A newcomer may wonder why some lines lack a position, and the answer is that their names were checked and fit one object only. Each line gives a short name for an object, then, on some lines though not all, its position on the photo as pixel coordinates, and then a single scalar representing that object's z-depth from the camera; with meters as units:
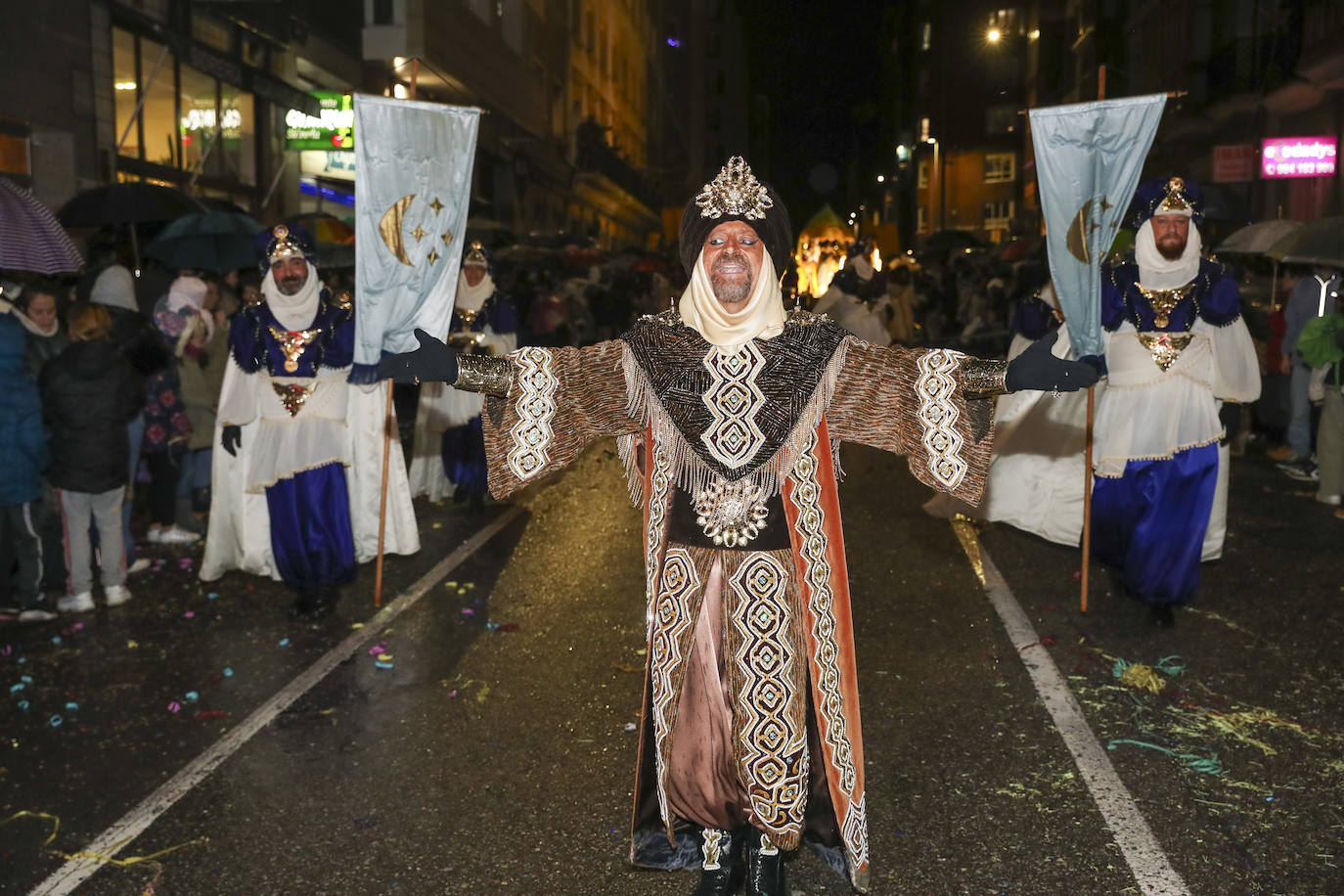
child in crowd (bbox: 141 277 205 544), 9.47
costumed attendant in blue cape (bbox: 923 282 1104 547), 9.02
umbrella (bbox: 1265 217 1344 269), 11.17
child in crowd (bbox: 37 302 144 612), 7.52
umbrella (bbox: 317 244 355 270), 16.11
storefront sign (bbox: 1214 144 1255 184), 26.73
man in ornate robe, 3.80
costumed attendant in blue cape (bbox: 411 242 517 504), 10.41
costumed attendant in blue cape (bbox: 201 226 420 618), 7.39
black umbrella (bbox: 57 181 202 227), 11.64
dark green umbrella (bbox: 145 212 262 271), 11.66
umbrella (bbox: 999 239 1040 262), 28.55
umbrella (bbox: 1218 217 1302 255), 15.66
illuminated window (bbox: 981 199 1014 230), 66.03
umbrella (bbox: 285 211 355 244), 17.80
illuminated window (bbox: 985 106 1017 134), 69.25
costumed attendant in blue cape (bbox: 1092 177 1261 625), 6.96
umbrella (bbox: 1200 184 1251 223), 17.81
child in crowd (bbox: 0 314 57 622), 7.30
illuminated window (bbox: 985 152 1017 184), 68.06
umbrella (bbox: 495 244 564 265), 23.78
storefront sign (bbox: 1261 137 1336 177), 23.88
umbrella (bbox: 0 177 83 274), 7.76
